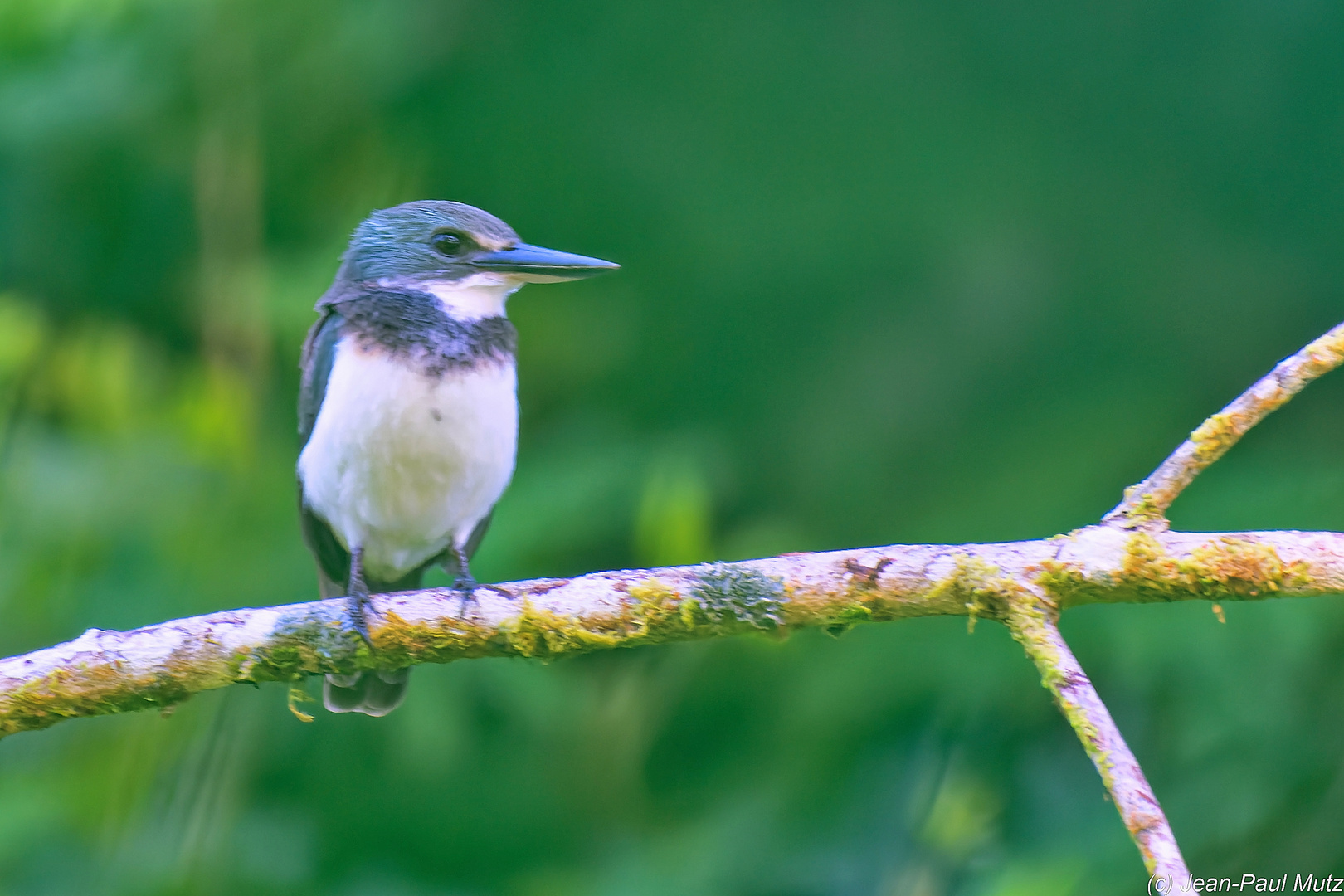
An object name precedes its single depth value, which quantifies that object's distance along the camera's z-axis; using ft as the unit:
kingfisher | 20.07
